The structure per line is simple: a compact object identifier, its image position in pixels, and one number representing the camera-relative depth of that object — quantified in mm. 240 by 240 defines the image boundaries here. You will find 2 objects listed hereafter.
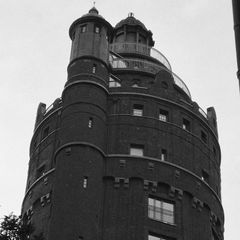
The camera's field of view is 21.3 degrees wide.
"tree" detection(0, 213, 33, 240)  31281
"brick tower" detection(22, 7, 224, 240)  47750
